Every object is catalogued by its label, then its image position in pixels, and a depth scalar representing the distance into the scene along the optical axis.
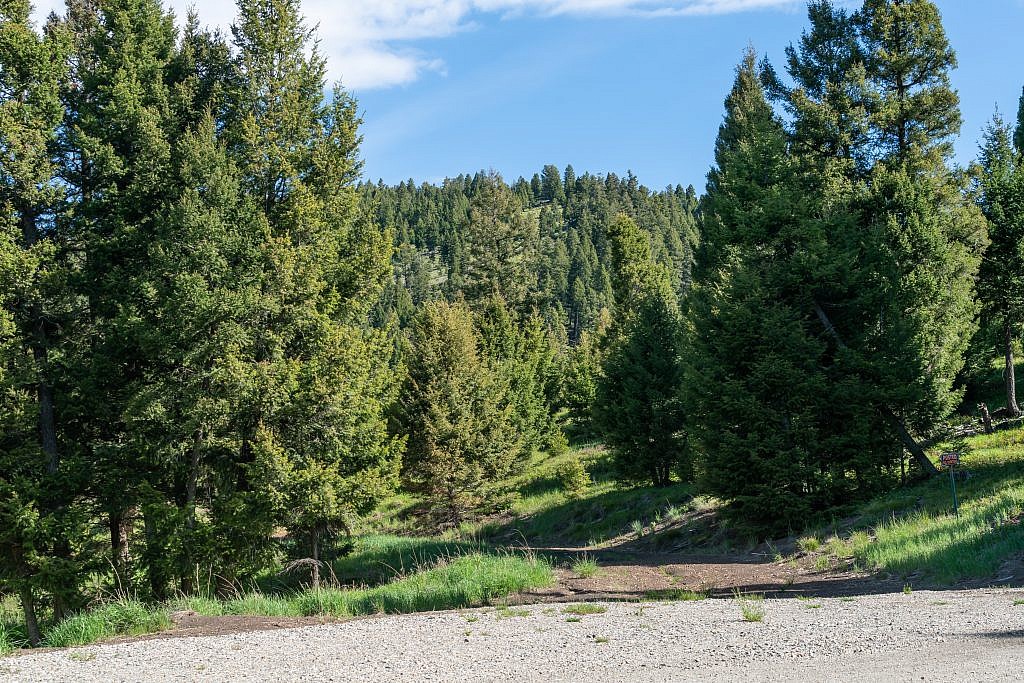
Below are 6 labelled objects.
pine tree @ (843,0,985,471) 19.47
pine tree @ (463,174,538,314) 50.34
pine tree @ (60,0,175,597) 18.09
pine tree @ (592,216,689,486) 29.06
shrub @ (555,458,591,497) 30.59
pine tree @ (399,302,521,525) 28.52
